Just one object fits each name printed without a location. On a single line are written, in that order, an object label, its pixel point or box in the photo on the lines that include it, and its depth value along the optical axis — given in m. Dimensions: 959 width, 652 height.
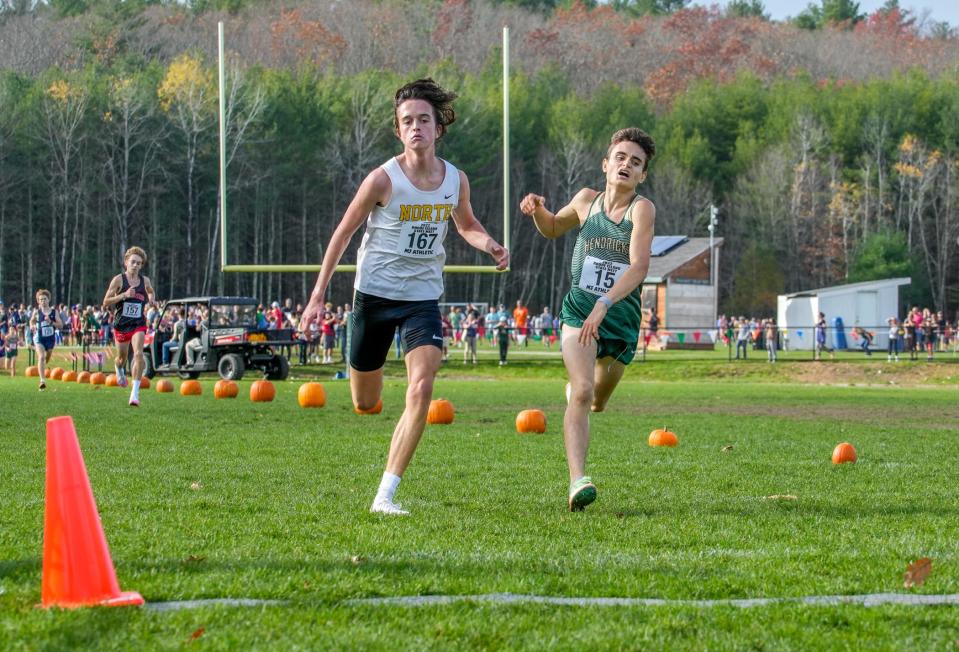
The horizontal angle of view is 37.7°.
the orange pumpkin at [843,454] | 10.55
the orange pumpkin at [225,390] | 20.08
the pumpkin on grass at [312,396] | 17.56
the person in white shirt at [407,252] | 7.46
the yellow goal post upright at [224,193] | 23.31
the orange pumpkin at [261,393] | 18.77
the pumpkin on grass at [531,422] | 13.55
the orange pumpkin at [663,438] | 12.04
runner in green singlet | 7.82
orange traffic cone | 4.52
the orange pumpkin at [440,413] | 14.60
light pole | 62.31
